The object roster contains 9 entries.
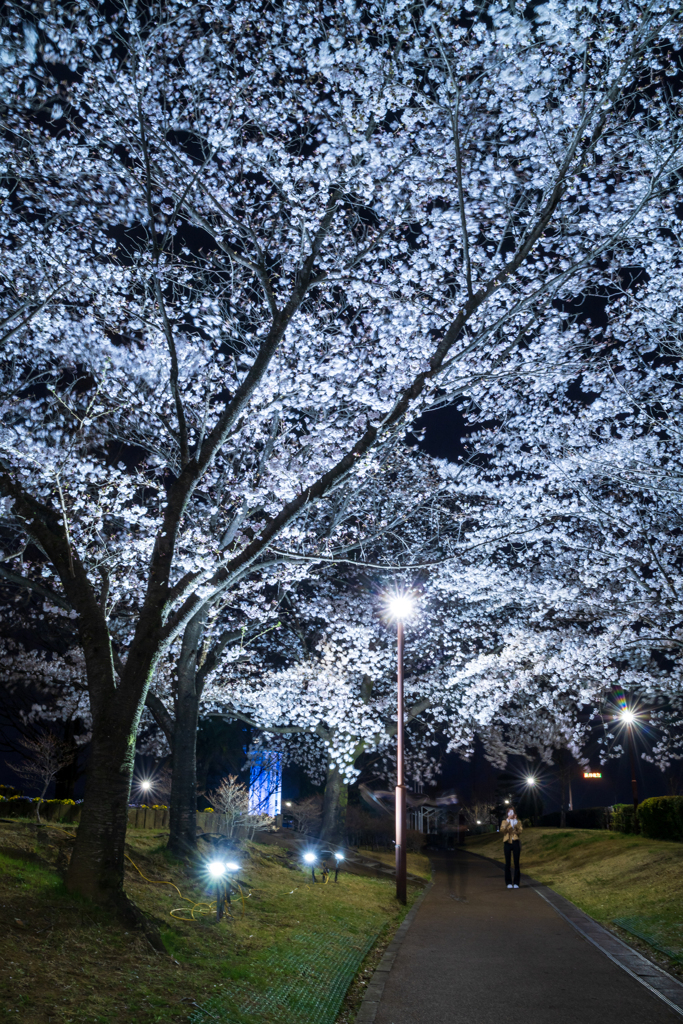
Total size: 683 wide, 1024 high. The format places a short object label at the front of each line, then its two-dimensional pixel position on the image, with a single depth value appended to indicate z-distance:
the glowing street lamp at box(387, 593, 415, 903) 14.41
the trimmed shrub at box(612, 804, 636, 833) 24.94
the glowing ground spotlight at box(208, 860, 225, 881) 9.16
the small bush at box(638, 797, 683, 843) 19.98
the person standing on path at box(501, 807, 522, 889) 15.62
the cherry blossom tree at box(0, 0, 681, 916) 8.48
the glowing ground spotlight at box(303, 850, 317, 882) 15.74
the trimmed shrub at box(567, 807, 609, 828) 31.92
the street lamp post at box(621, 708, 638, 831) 24.25
